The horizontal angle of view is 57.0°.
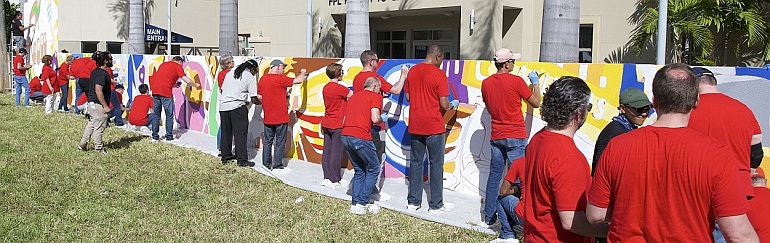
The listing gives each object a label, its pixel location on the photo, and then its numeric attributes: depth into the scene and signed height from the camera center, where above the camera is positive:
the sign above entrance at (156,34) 32.25 +1.65
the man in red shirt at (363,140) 7.41 -0.68
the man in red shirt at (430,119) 7.39 -0.45
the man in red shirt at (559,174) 3.38 -0.47
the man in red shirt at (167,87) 12.91 -0.31
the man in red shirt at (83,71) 15.45 -0.05
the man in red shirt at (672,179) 2.76 -0.40
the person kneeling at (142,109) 13.72 -0.75
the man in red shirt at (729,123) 4.11 -0.24
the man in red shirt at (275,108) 9.81 -0.49
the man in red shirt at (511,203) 4.95 -0.96
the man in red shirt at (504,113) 6.89 -0.35
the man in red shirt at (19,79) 19.77 -0.31
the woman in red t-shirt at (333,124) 8.73 -0.63
